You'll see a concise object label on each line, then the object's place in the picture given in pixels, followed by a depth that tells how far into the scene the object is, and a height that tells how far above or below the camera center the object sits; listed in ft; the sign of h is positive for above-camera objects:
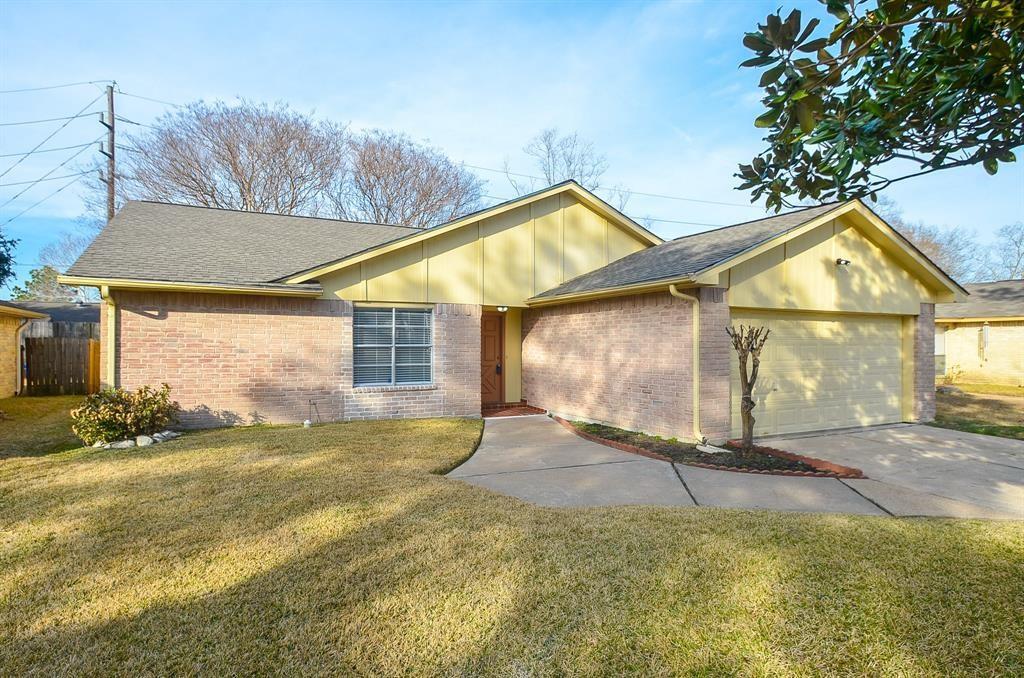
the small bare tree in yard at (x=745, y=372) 23.88 -1.59
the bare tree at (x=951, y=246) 120.16 +22.26
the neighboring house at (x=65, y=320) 55.77 +2.50
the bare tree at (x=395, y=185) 86.74 +27.09
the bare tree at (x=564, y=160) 89.61 +32.12
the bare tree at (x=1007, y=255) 118.83 +20.20
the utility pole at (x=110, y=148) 65.41 +25.15
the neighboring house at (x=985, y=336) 59.72 +0.39
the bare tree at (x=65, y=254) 101.86 +18.33
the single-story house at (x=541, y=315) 28.07 +1.50
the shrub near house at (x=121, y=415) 25.27 -3.93
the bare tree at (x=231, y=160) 72.13 +26.90
